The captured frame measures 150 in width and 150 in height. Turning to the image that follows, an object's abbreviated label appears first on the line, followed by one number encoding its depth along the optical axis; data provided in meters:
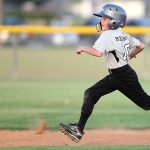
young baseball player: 18.52
